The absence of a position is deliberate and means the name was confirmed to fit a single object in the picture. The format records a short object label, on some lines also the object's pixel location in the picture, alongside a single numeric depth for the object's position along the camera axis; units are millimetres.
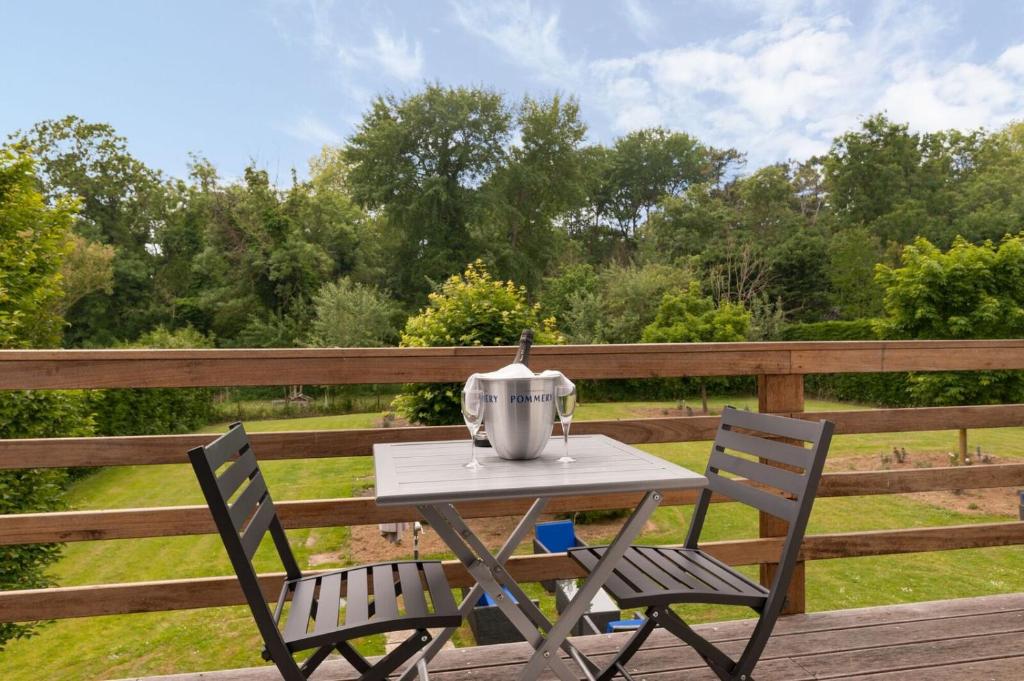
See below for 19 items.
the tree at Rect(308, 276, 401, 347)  19688
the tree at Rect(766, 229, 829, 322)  24531
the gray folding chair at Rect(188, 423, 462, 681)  1317
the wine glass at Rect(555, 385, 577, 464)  1680
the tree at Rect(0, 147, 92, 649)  4348
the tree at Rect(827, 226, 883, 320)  21797
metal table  1373
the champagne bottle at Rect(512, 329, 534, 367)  1816
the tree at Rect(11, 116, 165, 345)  23219
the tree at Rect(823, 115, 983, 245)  25062
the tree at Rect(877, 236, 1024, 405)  9836
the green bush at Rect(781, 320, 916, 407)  14461
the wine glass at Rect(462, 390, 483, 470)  1677
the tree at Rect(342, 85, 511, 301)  24625
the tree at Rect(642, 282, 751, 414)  16172
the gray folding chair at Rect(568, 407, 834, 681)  1568
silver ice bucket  1618
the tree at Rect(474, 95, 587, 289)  25500
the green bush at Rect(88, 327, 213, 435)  11148
